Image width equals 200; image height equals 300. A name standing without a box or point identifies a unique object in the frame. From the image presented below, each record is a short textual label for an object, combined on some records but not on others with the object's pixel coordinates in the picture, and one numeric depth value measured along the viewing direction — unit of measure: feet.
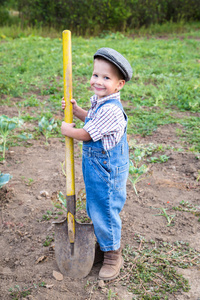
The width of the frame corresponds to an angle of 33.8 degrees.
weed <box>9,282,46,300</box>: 6.68
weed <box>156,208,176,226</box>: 8.93
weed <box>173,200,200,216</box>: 9.32
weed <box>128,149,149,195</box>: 9.54
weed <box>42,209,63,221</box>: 9.07
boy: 6.39
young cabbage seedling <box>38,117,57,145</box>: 12.48
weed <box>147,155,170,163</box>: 11.84
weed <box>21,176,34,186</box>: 10.45
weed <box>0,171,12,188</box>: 8.93
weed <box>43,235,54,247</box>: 8.21
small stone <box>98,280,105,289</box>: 6.98
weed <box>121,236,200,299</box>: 6.95
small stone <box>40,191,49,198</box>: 9.99
